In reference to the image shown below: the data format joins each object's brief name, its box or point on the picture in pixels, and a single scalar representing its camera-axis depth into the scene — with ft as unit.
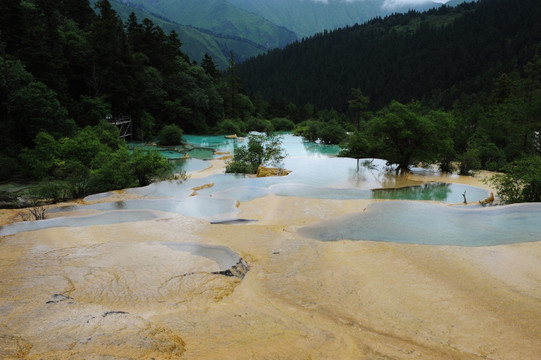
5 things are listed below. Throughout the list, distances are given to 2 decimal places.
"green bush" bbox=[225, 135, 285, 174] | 82.28
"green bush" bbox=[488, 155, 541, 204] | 44.60
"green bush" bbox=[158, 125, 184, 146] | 124.61
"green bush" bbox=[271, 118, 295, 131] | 218.38
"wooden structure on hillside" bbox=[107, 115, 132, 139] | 121.94
